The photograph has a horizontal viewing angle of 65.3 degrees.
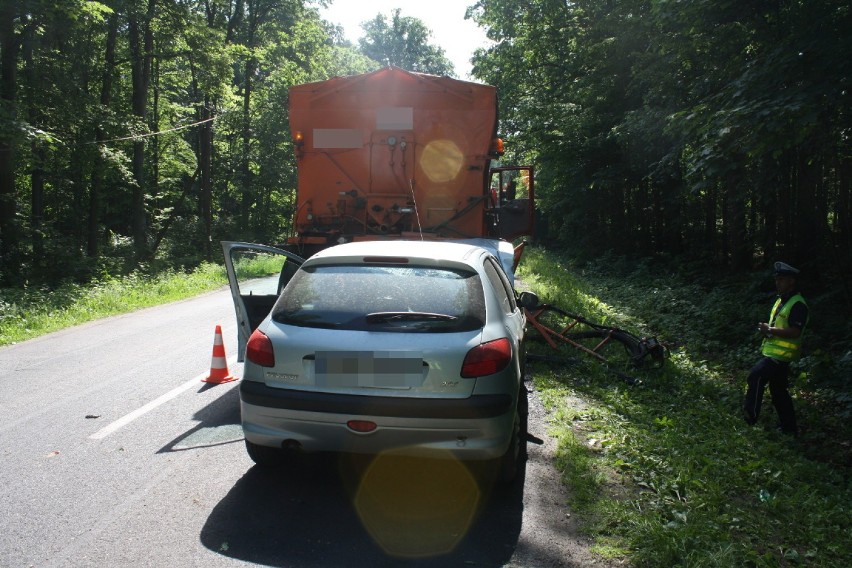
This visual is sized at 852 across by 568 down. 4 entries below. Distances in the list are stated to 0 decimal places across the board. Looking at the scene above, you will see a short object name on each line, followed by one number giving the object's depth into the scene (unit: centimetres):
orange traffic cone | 715
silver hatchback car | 389
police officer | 611
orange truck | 921
